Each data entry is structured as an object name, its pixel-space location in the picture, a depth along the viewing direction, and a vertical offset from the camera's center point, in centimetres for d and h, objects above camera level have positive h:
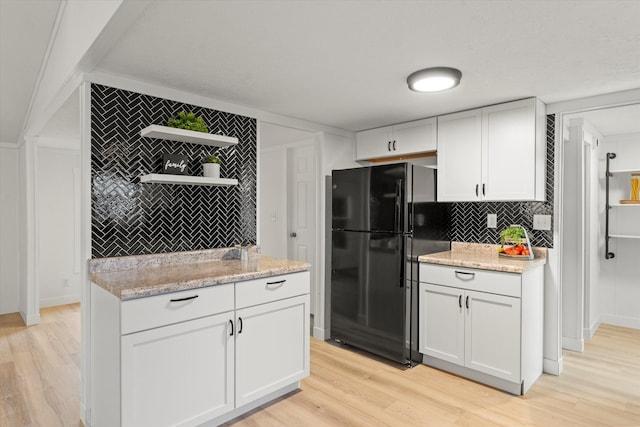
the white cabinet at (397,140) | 345 +72
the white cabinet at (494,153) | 286 +49
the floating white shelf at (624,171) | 372 +43
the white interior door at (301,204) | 450 +9
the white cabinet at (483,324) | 261 -85
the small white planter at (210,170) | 266 +30
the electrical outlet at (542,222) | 302 -8
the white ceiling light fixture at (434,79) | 226 +84
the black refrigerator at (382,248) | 309 -33
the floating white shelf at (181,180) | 237 +21
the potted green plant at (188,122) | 250 +61
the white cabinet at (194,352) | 183 -80
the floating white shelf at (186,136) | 234 +51
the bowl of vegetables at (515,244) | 295 -26
